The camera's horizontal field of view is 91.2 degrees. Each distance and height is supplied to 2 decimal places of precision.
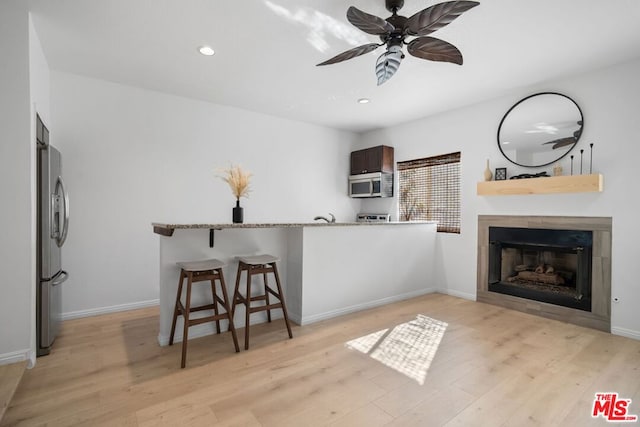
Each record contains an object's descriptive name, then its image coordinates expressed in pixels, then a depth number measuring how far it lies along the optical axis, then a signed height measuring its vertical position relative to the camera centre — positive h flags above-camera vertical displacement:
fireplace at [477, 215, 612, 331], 3.12 -0.63
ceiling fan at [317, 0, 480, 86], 1.81 +1.15
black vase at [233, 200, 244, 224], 2.86 -0.05
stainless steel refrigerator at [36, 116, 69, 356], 2.41 -0.24
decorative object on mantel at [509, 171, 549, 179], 3.46 +0.41
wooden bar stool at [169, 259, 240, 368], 2.34 -0.65
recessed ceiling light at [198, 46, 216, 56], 2.74 +1.42
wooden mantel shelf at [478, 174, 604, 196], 3.02 +0.28
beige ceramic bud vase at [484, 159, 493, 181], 3.88 +0.46
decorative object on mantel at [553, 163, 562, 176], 3.30 +0.44
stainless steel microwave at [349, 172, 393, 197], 5.05 +0.43
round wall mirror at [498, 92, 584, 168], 3.31 +0.93
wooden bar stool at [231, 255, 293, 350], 2.67 -0.59
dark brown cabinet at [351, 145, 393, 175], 5.03 +0.84
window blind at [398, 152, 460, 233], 4.41 +0.32
